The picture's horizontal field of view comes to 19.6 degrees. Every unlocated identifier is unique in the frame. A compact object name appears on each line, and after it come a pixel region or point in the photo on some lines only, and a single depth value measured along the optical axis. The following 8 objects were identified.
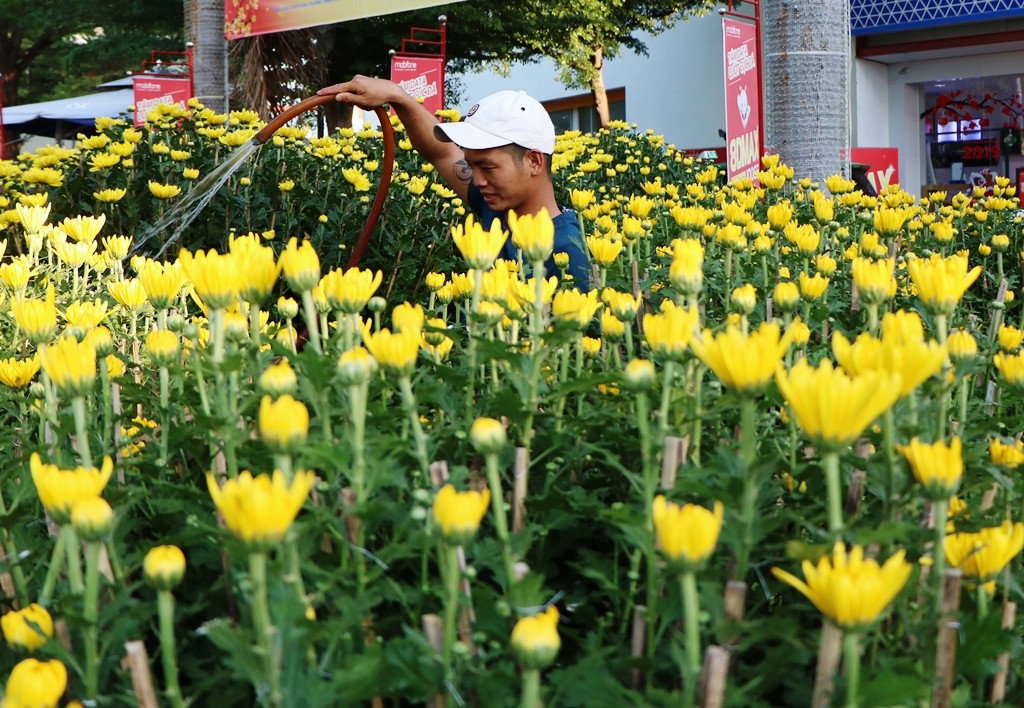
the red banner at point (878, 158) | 12.23
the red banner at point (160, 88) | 14.27
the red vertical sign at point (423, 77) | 13.31
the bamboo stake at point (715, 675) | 2.32
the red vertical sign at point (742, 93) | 7.67
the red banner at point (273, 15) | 12.12
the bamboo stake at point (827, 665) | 2.35
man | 5.54
